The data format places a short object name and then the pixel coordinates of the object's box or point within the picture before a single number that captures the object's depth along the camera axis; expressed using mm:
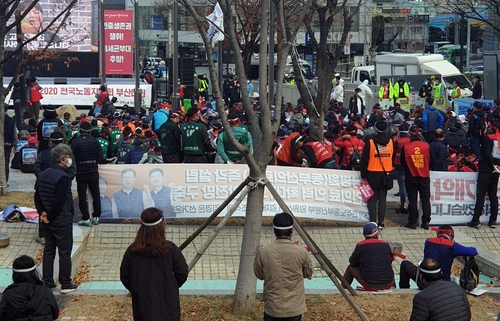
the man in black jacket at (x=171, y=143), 14180
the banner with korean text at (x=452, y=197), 13805
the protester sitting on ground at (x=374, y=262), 9852
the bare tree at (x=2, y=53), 14312
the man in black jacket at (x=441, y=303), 6566
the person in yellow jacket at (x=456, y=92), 32531
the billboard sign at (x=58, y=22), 33250
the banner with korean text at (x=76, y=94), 34156
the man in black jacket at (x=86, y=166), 12664
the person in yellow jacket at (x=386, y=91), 30609
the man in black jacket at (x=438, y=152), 13961
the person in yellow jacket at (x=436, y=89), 30828
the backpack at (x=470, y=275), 10141
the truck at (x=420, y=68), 37031
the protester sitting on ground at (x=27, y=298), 6418
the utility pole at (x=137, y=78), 31297
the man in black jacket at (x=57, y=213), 9305
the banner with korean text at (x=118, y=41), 31000
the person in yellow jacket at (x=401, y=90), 30281
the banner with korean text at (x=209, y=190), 13180
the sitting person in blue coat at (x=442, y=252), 10000
